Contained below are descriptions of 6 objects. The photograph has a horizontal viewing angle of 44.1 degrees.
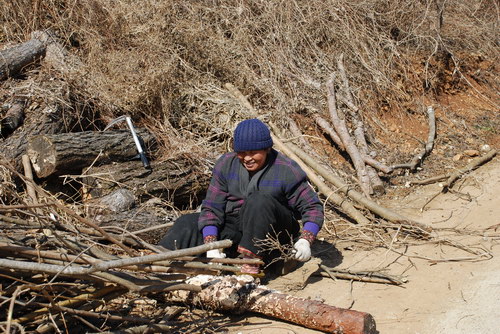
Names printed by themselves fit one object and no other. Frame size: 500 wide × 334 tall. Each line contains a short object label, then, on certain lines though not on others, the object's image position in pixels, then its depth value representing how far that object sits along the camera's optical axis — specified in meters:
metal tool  5.53
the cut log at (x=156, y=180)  5.30
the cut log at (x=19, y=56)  6.17
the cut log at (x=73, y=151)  5.16
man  3.99
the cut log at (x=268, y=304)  3.25
